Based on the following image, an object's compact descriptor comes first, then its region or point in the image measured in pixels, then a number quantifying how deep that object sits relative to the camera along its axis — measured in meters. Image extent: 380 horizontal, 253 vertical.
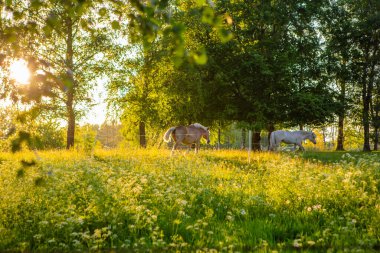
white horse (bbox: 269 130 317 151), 32.19
